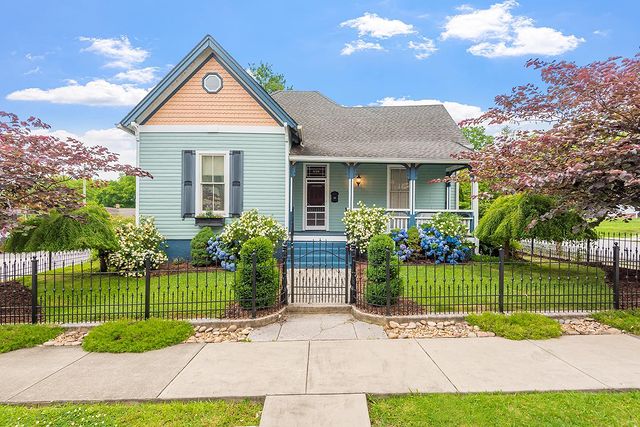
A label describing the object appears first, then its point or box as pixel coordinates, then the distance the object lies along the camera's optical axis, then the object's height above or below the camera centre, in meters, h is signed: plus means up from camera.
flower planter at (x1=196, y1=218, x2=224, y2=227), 11.23 -0.32
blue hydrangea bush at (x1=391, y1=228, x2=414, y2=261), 10.93 -0.78
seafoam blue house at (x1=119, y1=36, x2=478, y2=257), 11.03 +2.12
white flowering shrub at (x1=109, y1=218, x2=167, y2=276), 9.35 -1.04
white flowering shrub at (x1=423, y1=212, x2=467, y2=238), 11.05 -0.33
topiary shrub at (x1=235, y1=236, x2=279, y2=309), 6.18 -1.19
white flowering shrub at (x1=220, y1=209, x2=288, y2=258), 10.12 -0.54
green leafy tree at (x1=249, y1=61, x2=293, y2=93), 29.27 +12.24
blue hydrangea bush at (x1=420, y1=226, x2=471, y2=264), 10.79 -1.03
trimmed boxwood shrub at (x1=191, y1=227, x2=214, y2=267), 10.48 -1.20
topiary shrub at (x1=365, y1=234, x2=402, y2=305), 6.27 -1.13
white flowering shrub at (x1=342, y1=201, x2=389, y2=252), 10.95 -0.32
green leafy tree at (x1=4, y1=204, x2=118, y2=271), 7.63 -0.53
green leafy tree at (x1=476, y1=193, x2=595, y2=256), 8.77 -0.15
